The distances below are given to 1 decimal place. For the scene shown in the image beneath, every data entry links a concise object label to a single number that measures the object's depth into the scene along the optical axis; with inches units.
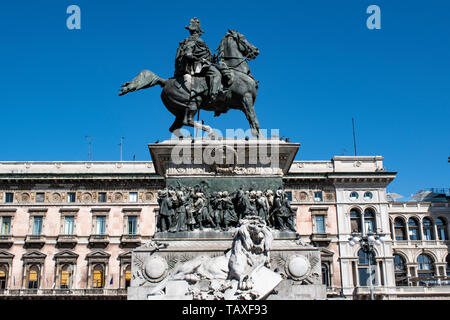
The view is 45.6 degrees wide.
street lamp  1180.5
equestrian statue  526.6
